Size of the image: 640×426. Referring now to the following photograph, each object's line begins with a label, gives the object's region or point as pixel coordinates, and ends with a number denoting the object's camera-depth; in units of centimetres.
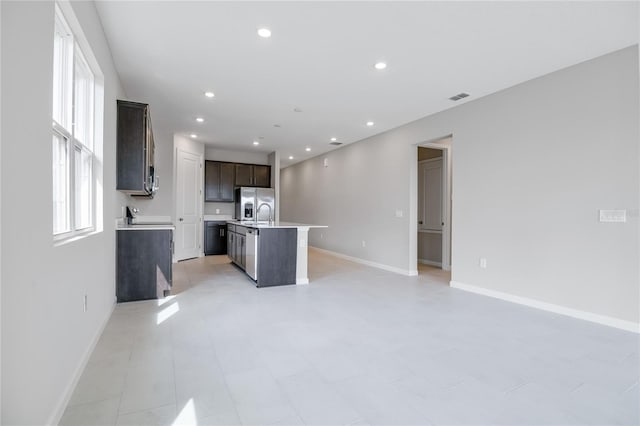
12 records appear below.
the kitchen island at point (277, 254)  479
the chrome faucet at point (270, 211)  824
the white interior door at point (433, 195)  693
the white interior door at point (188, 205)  730
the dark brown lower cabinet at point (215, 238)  819
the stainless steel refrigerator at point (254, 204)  817
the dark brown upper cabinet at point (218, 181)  838
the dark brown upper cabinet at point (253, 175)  873
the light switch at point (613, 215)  325
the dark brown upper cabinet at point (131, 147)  381
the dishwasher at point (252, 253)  484
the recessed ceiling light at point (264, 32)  298
